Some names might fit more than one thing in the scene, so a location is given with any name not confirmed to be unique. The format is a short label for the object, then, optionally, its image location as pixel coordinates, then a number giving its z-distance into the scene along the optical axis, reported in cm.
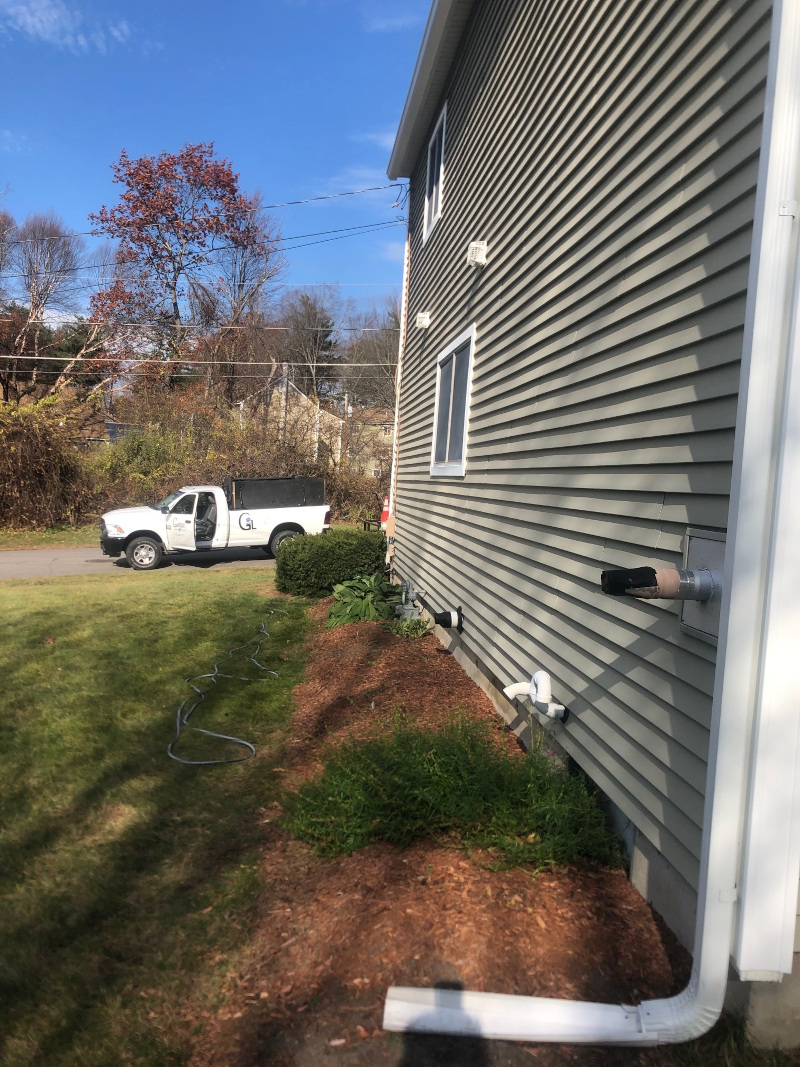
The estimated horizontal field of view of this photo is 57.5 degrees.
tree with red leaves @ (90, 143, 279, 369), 3036
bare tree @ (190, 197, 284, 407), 3105
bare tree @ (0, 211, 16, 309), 2938
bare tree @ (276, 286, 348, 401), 3616
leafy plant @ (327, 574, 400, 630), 869
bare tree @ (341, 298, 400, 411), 3509
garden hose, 484
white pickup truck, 1458
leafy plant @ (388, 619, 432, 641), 781
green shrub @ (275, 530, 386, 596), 1080
